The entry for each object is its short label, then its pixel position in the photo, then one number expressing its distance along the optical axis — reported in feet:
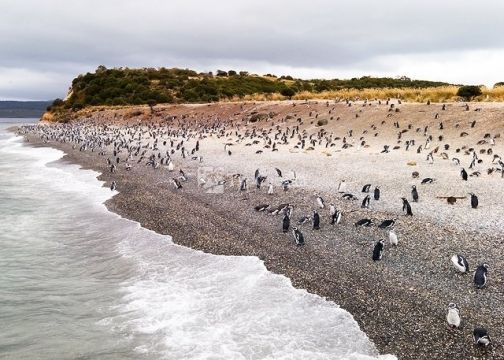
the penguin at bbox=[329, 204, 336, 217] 50.37
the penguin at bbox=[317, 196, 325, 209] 55.57
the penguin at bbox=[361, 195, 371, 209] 53.98
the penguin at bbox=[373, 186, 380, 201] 56.34
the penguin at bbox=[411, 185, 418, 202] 54.49
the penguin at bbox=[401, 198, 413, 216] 49.08
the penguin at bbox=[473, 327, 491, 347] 25.68
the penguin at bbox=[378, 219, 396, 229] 45.19
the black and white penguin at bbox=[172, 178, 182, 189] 73.61
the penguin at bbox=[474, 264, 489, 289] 32.65
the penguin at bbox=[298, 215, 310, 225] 50.06
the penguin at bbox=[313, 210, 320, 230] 48.34
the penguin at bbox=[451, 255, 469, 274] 34.83
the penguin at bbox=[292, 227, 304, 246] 44.01
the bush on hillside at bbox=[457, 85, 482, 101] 134.21
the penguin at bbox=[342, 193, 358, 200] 57.93
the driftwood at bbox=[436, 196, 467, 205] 53.16
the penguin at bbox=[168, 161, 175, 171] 92.27
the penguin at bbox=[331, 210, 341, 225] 49.34
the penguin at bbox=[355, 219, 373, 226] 46.96
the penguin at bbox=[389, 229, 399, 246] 41.27
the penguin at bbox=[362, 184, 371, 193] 59.78
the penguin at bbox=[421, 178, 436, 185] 61.57
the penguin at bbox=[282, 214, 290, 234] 48.08
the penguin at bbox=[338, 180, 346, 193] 63.40
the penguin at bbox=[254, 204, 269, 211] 56.25
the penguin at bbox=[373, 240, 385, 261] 38.75
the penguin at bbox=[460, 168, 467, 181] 62.59
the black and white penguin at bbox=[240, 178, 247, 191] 67.77
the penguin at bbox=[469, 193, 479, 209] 50.29
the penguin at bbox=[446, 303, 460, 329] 27.71
